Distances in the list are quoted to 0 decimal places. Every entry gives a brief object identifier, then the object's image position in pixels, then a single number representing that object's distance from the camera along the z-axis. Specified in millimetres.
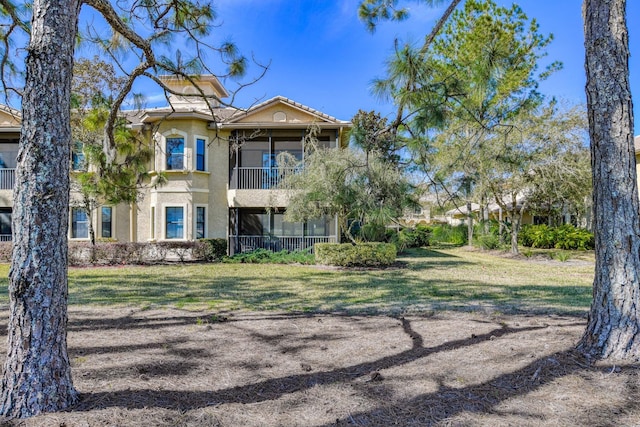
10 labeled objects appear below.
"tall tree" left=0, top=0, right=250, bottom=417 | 2740
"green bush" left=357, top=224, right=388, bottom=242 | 10273
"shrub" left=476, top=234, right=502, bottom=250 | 23406
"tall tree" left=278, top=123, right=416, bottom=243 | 8898
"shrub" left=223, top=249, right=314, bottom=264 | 15734
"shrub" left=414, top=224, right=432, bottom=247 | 27991
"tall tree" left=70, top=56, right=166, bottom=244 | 7200
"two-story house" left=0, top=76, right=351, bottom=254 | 16750
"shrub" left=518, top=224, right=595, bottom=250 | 22172
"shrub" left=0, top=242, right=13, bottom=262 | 15586
